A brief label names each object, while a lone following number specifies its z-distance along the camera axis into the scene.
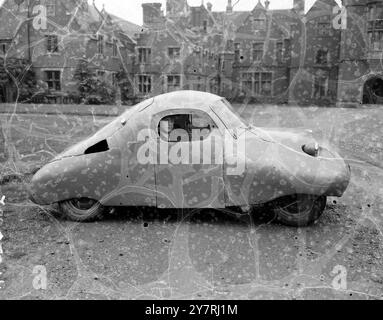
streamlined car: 4.88
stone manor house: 22.06
